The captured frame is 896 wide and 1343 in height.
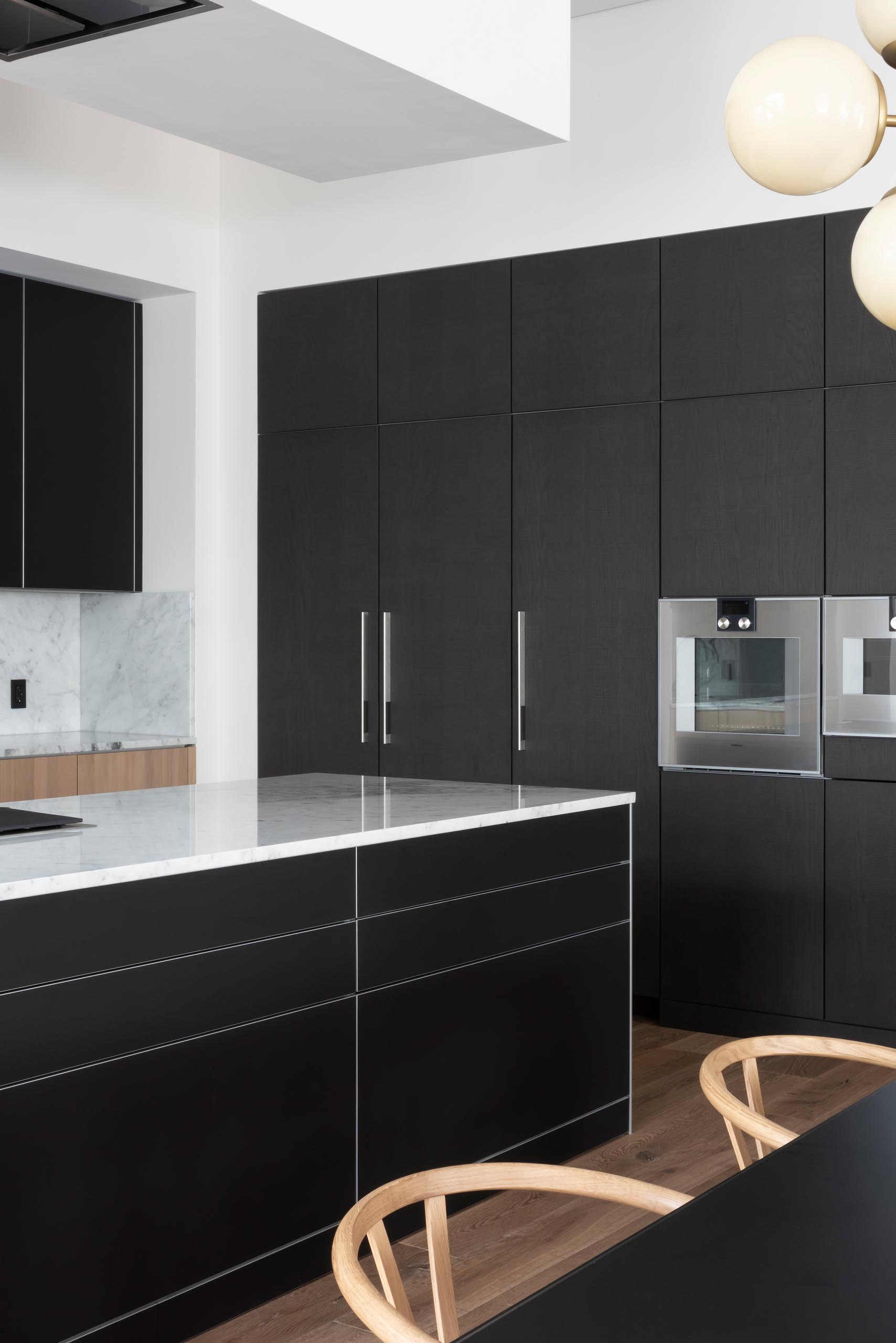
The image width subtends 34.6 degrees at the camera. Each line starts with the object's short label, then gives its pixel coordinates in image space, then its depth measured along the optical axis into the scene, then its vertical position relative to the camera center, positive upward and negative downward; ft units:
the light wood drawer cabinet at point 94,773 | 16.75 -1.40
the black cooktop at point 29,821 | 9.00 -1.03
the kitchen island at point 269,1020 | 7.66 -2.30
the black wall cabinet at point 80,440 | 17.89 +2.83
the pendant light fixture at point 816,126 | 4.50 +1.70
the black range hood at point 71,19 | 9.70 +4.41
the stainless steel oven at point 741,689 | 15.02 -0.31
